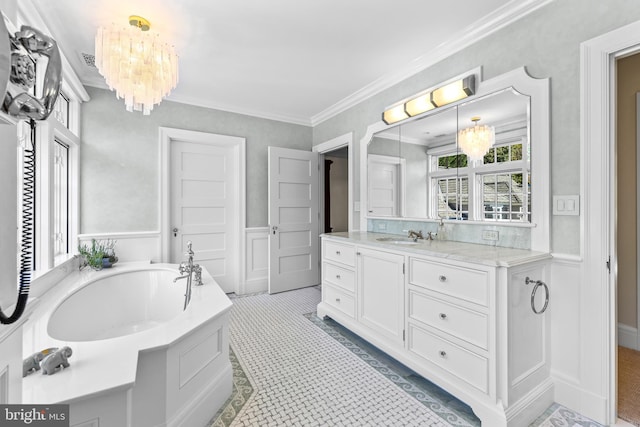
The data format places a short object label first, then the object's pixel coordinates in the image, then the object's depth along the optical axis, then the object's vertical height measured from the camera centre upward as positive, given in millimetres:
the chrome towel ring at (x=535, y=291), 1613 -440
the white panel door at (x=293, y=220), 3893 -94
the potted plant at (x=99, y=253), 2791 -403
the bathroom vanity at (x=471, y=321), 1505 -646
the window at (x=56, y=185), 2236 +248
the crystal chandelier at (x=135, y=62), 1826 +973
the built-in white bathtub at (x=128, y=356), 1054 -677
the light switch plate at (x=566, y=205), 1679 +48
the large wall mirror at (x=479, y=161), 1858 +403
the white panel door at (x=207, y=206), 3543 +84
